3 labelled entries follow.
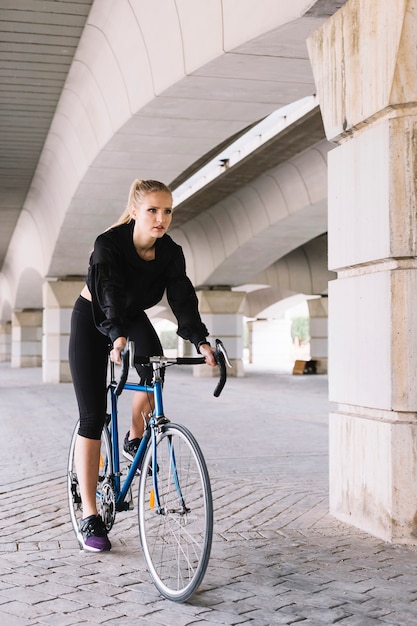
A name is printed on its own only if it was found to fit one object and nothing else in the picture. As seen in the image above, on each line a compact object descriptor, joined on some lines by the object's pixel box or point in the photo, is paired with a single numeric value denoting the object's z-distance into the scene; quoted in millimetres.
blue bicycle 3531
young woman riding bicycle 3980
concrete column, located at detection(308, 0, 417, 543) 4570
